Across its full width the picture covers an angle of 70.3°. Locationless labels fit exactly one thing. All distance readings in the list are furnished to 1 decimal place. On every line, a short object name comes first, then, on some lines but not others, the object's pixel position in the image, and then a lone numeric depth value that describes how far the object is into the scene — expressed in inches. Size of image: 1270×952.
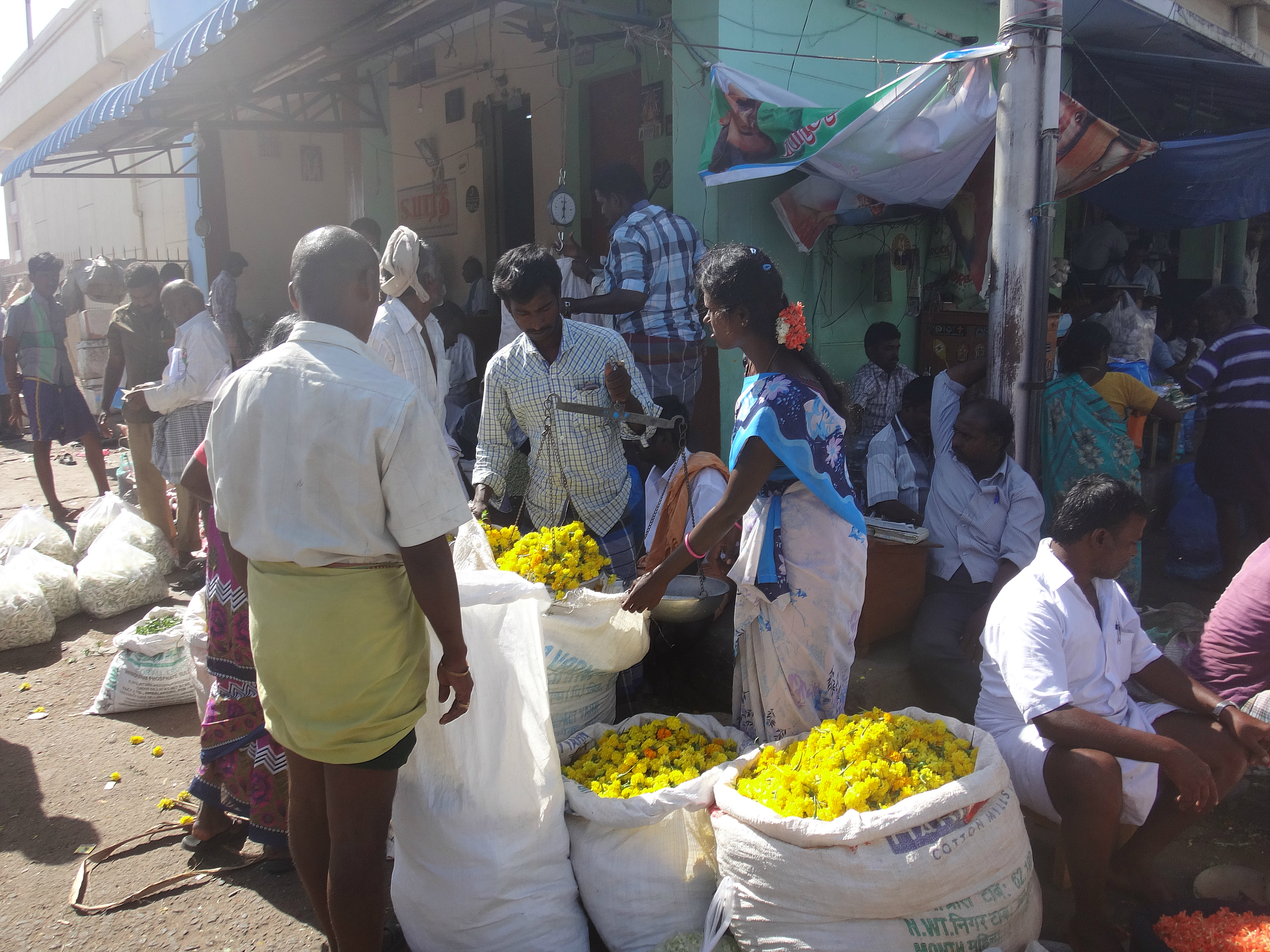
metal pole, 156.6
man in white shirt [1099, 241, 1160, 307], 332.2
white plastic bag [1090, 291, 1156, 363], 288.8
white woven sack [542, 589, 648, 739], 118.3
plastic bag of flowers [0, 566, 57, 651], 202.2
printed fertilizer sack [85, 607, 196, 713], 171.5
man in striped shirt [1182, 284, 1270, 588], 211.0
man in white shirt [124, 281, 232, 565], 217.6
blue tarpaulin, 261.6
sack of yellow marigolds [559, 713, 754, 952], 103.0
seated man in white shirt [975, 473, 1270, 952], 98.0
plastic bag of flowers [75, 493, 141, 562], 253.4
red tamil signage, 361.1
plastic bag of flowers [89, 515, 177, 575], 232.5
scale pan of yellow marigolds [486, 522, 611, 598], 126.4
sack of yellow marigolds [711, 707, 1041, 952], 89.2
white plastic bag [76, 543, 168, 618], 220.5
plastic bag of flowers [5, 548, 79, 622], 216.4
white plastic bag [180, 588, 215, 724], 142.8
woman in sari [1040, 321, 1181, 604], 176.4
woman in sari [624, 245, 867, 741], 104.6
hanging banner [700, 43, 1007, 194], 179.8
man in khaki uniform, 249.6
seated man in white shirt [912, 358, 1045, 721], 144.9
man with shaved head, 80.0
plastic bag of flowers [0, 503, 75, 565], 233.5
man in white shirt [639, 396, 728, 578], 142.8
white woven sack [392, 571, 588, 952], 101.8
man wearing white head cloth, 158.1
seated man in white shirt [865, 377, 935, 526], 177.2
